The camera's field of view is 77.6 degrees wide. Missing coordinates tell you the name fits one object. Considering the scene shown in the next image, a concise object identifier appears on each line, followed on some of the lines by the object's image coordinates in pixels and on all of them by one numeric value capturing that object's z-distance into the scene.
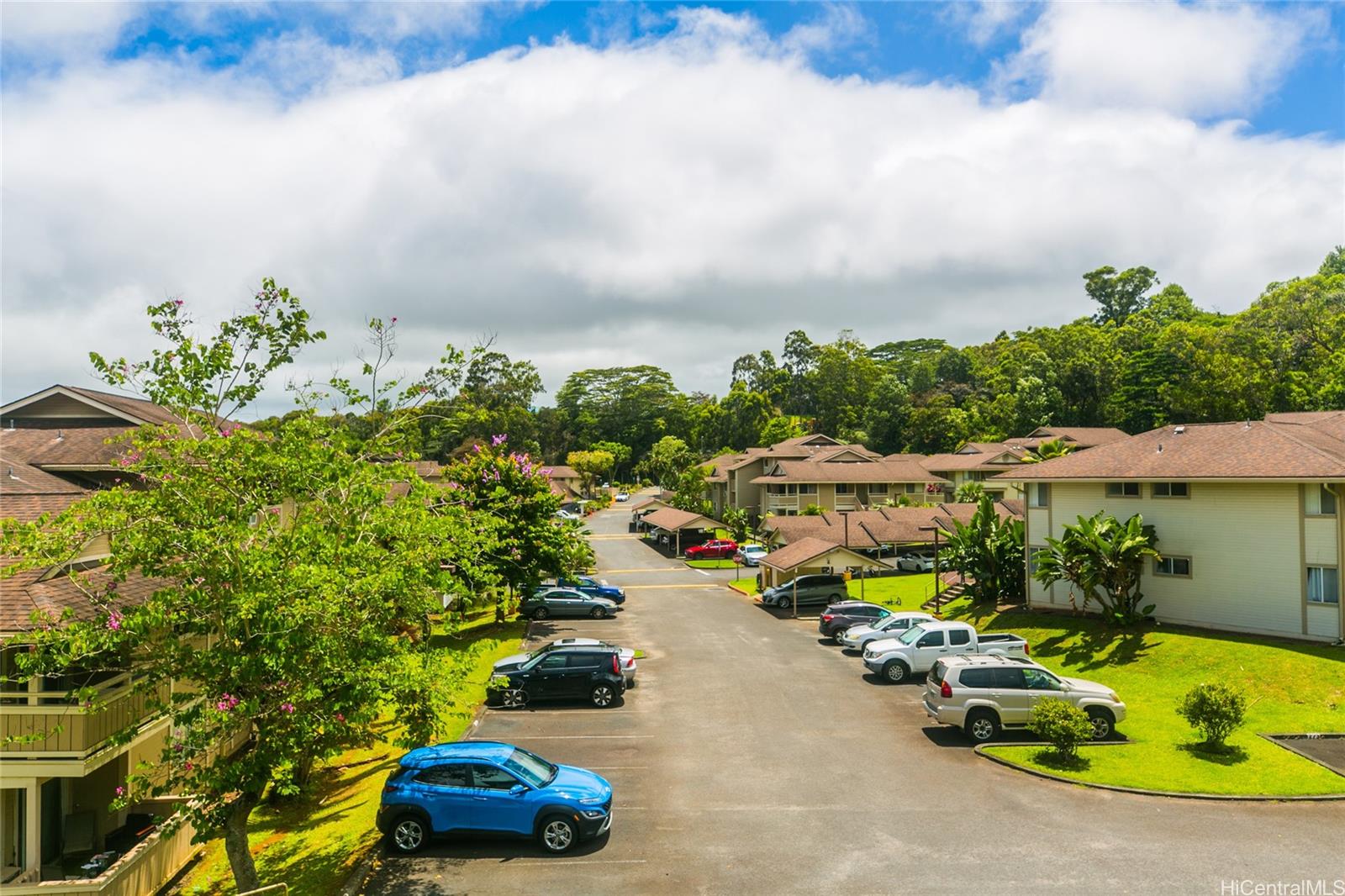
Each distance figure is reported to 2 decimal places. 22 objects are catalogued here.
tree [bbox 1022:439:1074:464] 60.78
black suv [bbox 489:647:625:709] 23.97
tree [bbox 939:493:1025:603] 35.00
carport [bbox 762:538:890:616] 42.81
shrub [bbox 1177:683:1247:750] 18.47
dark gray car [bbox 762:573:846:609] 41.19
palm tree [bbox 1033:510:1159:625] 28.06
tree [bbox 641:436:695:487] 107.81
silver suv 20.08
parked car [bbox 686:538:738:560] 63.22
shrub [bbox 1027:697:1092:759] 18.06
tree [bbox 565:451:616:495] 117.94
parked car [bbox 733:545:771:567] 57.59
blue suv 14.41
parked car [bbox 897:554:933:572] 50.31
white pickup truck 26.47
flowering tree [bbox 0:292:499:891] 11.41
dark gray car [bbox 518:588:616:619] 39.97
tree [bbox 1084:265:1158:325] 134.12
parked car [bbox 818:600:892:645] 33.41
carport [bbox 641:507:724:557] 65.75
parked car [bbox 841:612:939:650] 30.51
